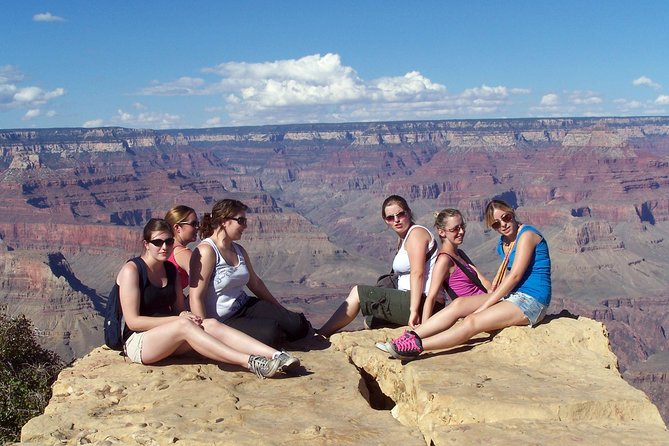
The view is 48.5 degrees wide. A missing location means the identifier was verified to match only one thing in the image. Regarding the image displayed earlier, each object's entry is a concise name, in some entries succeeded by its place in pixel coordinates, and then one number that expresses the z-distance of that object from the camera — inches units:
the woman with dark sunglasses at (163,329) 294.0
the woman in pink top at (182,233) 337.7
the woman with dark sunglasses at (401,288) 352.2
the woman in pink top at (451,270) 349.4
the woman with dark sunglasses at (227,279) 317.1
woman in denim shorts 324.2
